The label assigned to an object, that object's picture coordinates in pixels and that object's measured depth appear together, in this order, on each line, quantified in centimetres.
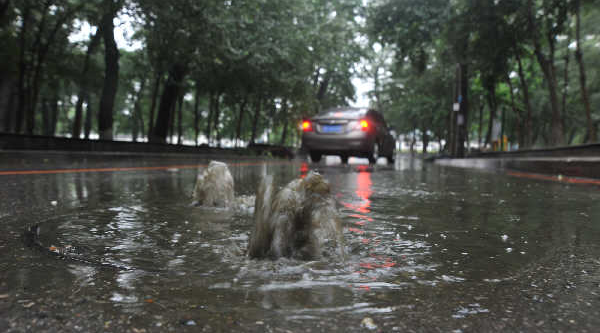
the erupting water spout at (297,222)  281
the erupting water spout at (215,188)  525
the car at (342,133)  1695
